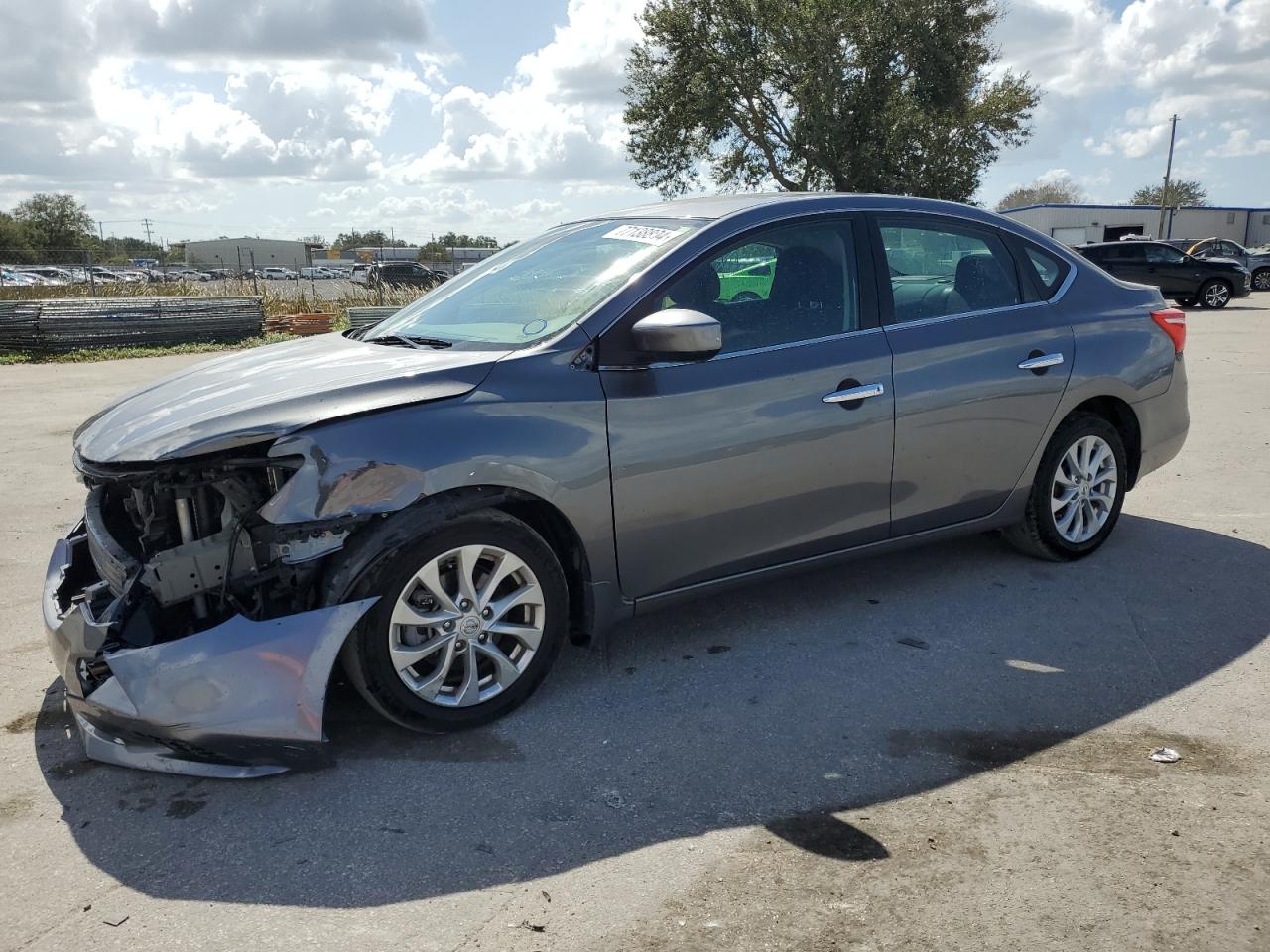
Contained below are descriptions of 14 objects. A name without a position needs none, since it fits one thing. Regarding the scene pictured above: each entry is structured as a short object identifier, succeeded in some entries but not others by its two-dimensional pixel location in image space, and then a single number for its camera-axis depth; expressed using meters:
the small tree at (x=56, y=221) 66.62
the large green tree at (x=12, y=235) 62.72
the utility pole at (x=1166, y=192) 54.37
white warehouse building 58.75
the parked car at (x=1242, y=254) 29.45
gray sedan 3.19
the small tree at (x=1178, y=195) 82.06
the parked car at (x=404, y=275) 26.68
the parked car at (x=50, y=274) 32.94
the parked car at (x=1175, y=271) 25.06
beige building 73.88
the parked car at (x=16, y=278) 32.31
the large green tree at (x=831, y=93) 30.22
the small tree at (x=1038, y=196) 83.88
